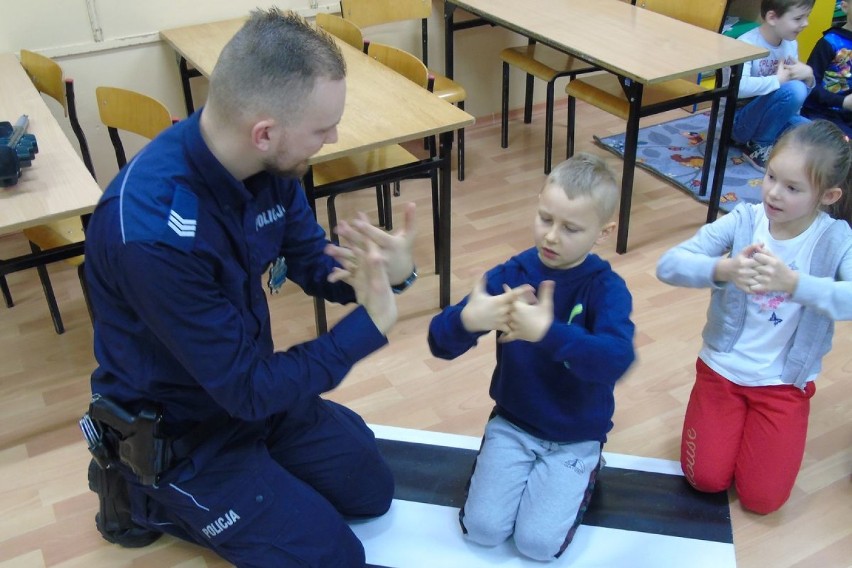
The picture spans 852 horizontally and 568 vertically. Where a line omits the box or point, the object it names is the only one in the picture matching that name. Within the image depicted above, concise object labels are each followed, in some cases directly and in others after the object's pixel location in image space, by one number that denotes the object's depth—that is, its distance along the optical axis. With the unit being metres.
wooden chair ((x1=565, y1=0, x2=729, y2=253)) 2.85
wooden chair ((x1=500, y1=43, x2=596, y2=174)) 3.46
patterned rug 3.50
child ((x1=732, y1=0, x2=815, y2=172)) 3.32
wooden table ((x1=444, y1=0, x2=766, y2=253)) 2.74
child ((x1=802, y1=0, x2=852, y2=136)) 3.45
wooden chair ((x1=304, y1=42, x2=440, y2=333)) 2.34
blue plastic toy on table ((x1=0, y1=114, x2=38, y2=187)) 1.92
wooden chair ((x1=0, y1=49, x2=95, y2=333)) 2.59
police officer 1.30
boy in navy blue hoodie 1.49
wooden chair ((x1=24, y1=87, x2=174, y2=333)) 2.32
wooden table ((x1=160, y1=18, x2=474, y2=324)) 2.26
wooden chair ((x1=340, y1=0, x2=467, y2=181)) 3.36
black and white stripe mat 1.83
